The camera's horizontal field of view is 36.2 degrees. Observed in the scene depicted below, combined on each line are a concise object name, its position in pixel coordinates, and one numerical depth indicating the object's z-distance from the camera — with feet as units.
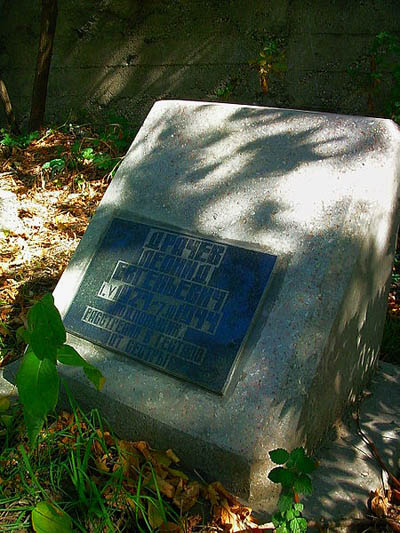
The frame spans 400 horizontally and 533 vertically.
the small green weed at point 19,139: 17.07
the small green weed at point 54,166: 15.49
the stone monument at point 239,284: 7.17
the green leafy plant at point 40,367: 5.85
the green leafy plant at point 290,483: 6.31
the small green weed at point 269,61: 15.65
